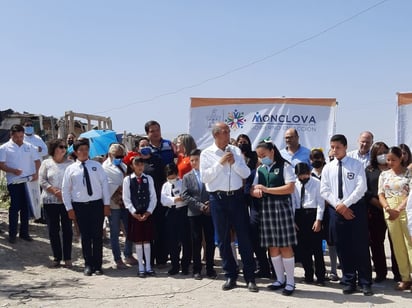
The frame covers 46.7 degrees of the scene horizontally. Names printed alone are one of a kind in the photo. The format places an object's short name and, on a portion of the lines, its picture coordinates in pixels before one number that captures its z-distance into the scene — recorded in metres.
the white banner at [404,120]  8.45
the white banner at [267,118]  8.84
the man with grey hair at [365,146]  6.86
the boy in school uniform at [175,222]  6.65
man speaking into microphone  5.67
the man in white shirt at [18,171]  7.79
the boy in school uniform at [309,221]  6.02
